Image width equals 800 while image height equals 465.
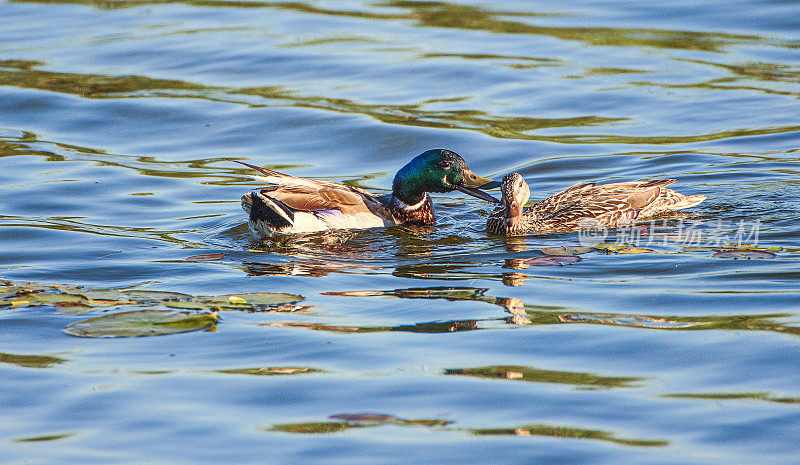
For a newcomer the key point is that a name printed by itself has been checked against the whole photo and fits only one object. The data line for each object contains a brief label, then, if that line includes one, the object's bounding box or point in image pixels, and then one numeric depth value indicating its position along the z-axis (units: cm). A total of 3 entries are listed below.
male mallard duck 1972
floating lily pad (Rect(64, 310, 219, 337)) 1376
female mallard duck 1961
